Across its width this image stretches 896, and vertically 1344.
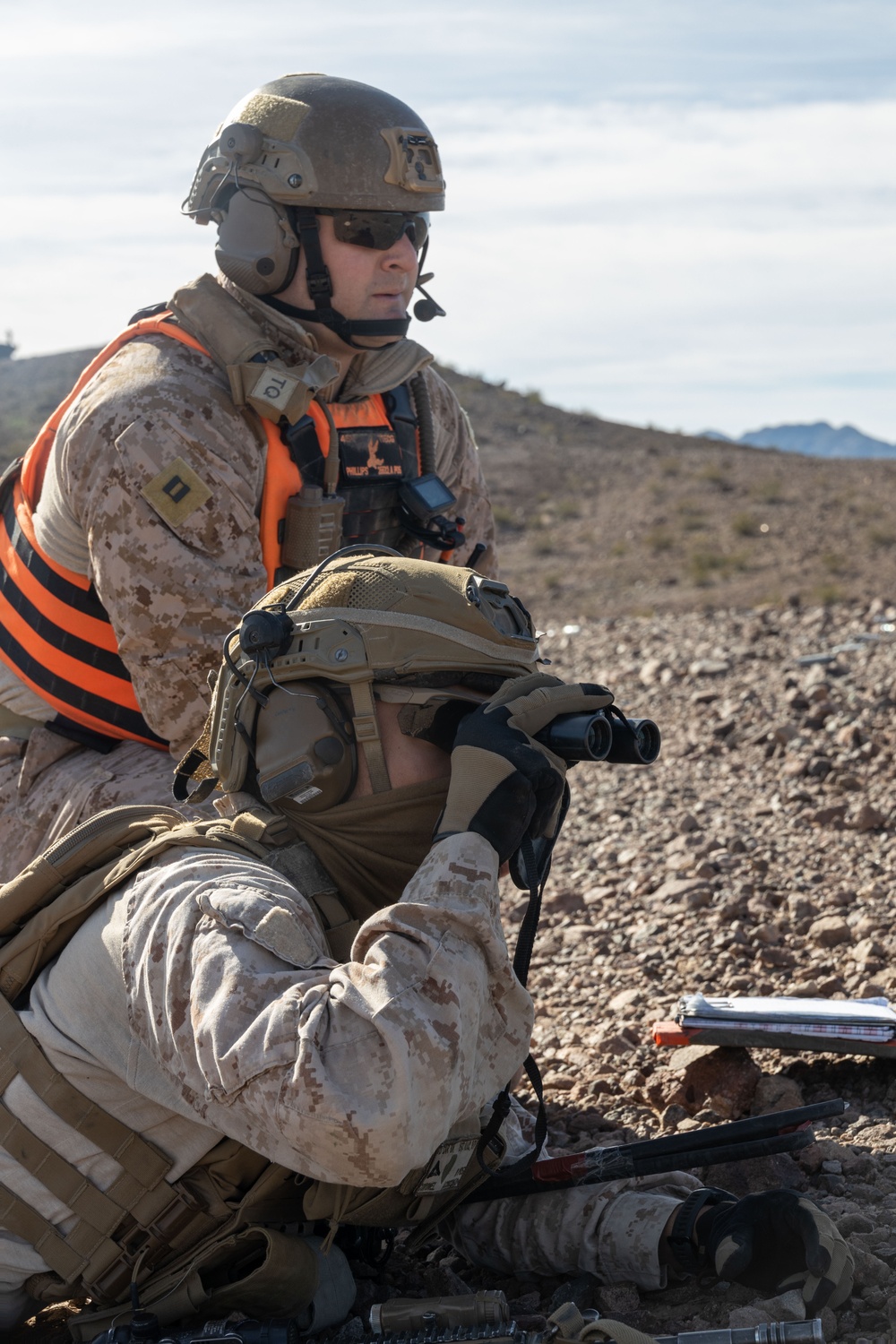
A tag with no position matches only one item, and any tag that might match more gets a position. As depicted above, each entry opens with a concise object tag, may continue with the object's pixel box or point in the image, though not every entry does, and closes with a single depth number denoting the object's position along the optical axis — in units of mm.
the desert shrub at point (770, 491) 21047
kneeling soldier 2086
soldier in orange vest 3656
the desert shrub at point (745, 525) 19047
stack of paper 3393
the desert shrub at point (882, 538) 17797
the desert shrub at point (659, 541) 18797
